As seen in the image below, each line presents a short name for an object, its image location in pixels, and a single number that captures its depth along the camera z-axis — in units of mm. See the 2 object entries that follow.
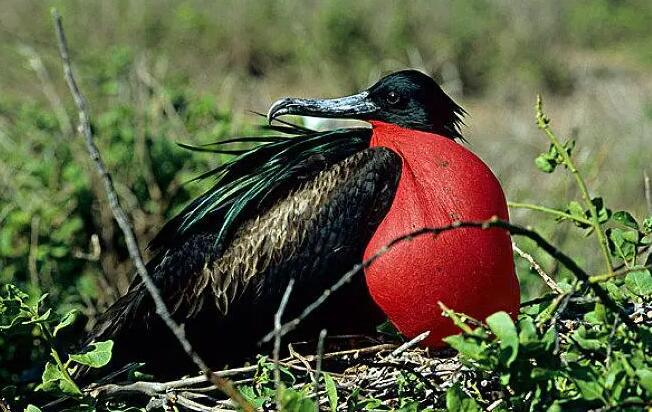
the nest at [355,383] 6930
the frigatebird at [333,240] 7005
